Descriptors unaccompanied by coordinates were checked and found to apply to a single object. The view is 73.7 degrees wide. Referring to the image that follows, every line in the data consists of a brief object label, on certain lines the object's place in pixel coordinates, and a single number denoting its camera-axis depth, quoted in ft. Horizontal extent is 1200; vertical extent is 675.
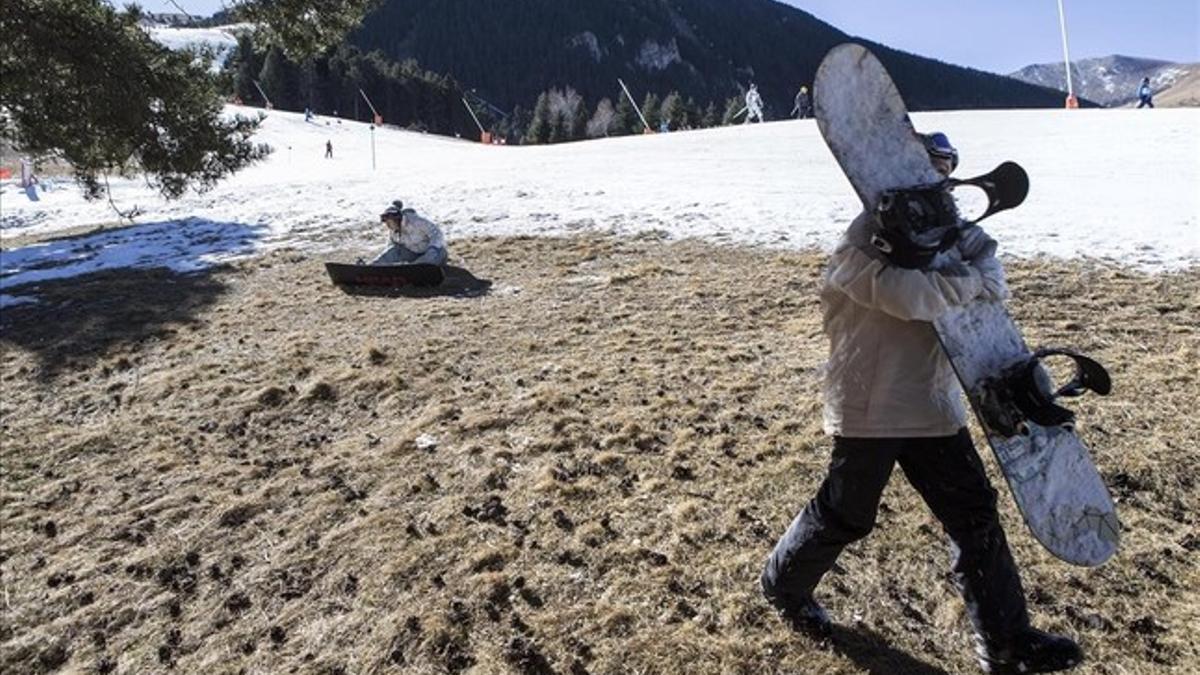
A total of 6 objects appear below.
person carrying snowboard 8.36
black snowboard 32.19
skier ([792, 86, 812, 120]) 98.21
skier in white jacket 103.45
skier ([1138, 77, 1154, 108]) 85.51
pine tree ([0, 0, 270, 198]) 28.48
